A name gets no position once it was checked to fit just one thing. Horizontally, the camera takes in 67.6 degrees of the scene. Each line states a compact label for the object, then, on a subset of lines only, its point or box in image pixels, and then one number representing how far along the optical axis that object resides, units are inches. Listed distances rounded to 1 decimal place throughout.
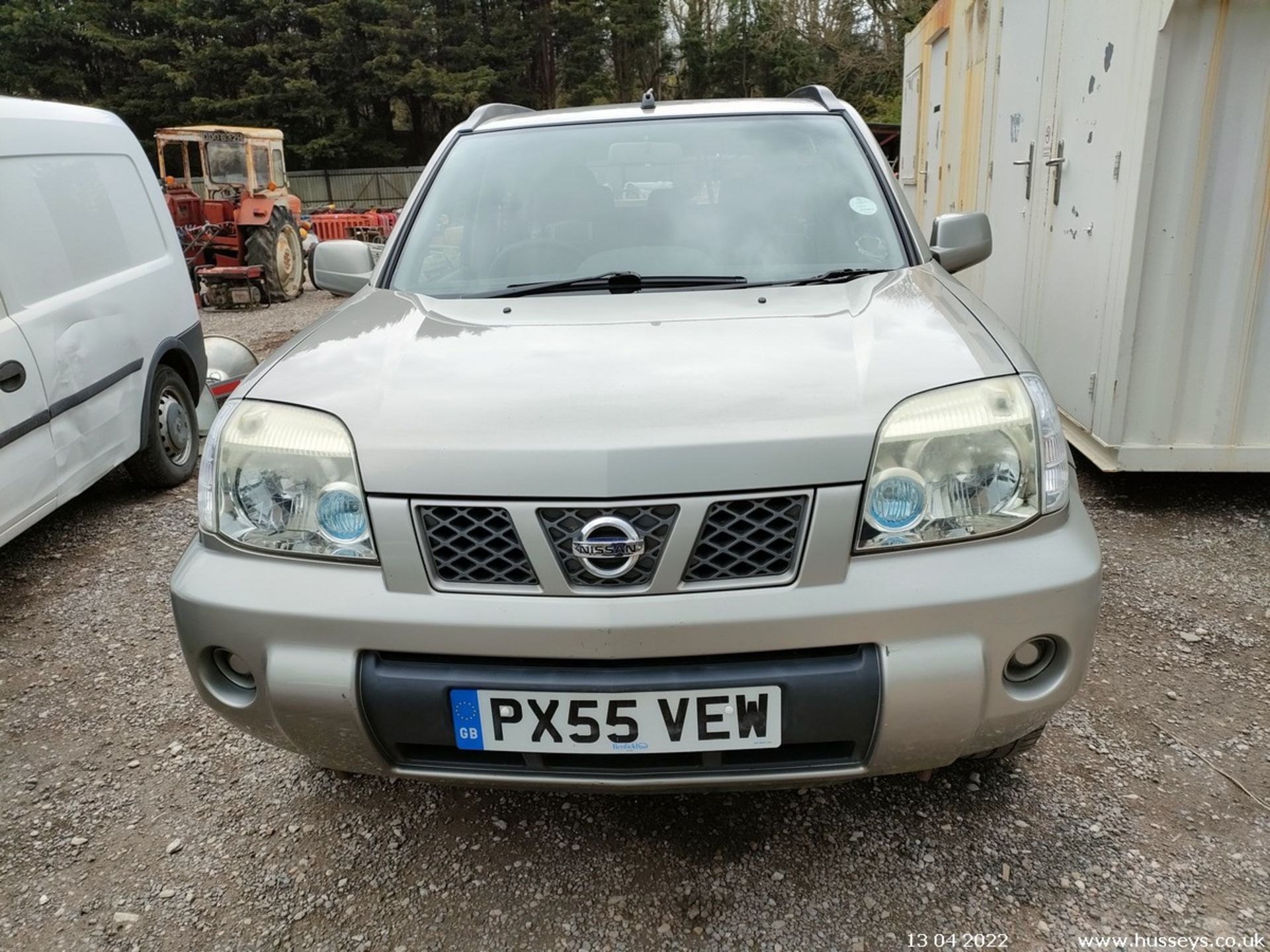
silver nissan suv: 61.4
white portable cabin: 130.6
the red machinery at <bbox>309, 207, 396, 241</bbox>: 689.0
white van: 135.8
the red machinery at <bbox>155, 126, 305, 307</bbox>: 474.6
